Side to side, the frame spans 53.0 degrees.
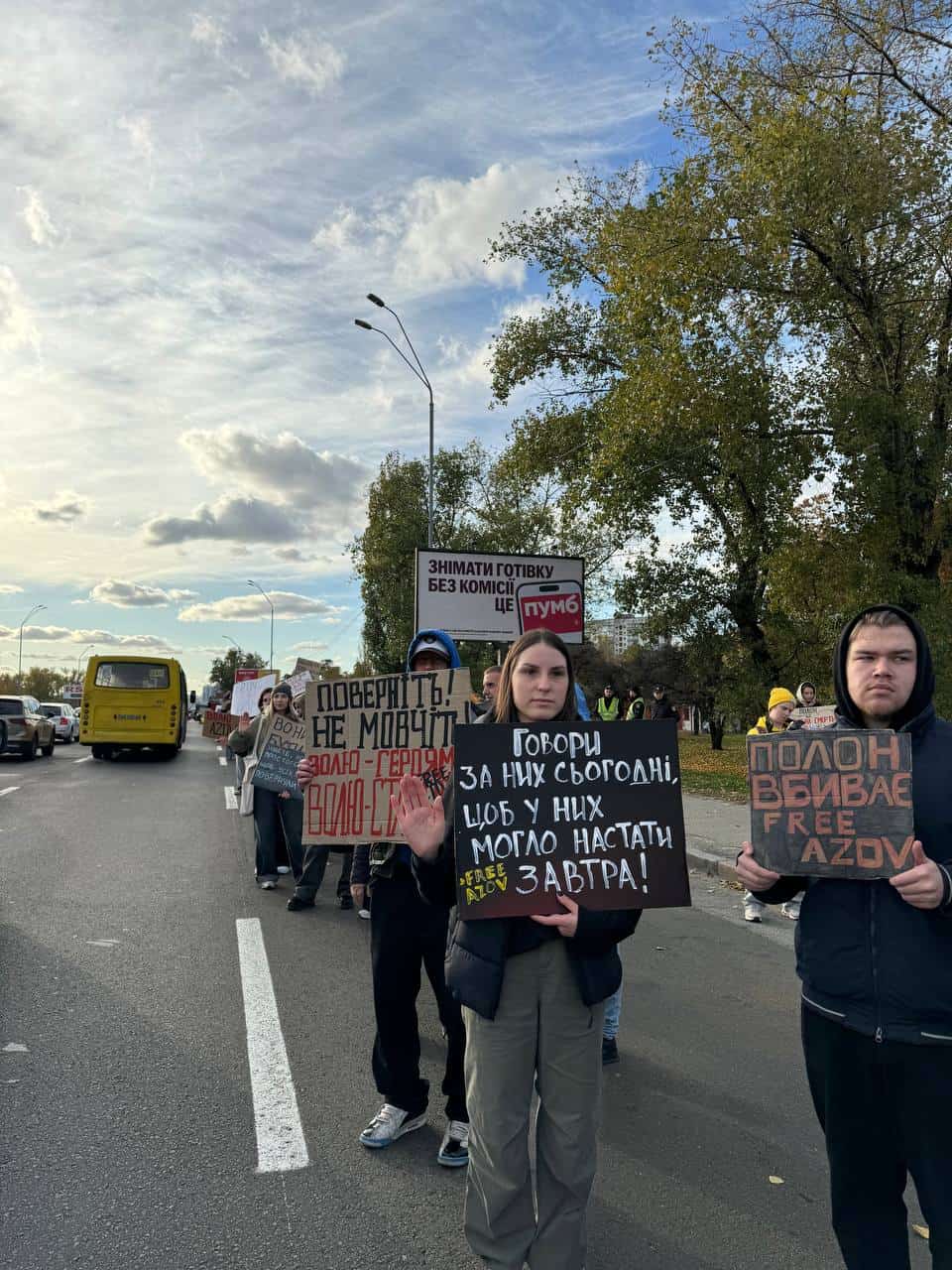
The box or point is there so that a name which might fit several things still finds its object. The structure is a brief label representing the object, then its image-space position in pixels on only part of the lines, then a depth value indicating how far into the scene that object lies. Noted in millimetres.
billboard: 11734
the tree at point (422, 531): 36312
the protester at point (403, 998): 3826
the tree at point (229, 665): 117188
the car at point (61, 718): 37219
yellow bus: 25562
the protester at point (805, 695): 11391
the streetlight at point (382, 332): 22969
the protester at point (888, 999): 2412
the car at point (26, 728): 24750
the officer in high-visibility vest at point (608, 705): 22172
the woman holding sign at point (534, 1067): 2721
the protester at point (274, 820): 9273
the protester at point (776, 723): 8258
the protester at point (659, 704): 24805
